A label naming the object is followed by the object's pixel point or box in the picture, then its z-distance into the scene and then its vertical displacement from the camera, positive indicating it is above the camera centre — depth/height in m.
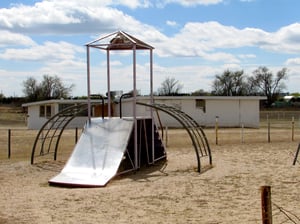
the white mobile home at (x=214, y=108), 40.91 -0.83
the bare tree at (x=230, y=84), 81.56 +2.09
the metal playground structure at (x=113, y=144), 12.28 -1.22
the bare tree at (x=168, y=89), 77.41 +1.32
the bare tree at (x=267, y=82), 84.81 +2.45
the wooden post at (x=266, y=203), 4.67 -0.94
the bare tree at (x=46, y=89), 80.81 +1.47
